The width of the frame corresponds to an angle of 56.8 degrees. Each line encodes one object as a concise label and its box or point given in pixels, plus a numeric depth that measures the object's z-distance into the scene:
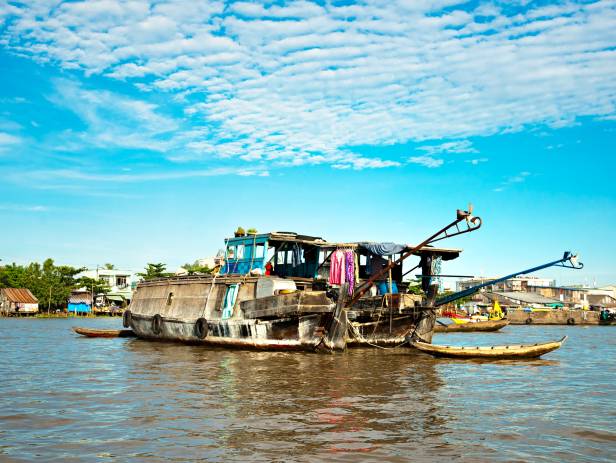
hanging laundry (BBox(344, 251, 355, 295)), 20.89
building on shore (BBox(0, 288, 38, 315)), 60.03
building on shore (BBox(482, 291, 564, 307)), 67.75
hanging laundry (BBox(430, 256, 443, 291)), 23.50
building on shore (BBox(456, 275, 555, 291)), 91.44
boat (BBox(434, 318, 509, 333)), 40.97
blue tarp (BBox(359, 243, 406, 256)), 21.09
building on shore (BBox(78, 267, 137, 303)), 73.25
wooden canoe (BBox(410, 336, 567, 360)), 17.88
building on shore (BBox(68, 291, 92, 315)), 64.81
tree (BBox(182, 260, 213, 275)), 63.86
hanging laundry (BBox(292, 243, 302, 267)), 22.78
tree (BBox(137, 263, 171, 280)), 67.38
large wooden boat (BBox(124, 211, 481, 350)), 18.16
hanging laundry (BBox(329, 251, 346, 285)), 21.02
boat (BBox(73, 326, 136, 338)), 28.64
